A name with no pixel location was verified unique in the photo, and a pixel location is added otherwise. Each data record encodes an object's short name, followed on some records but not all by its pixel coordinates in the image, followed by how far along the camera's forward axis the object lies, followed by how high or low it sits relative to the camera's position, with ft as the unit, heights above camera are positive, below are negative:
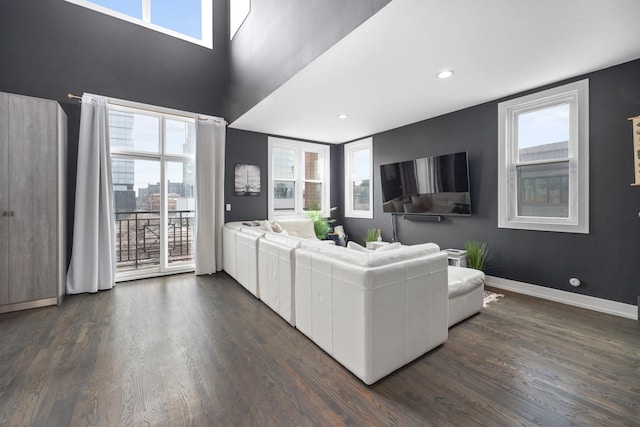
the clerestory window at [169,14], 12.77 +10.18
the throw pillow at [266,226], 14.12 -0.79
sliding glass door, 13.37 +1.09
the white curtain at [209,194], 14.43 +0.94
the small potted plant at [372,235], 17.17 -1.52
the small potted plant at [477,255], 11.96 -1.97
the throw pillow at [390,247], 6.64 -0.93
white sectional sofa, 5.63 -2.19
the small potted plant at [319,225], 18.21 -0.93
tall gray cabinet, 9.39 +0.35
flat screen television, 12.73 +1.33
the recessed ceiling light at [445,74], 9.11 +4.71
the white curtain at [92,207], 11.55 +0.20
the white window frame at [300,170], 17.40 +2.89
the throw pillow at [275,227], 14.38 -0.85
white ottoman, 8.36 -2.65
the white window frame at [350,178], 18.96 +2.44
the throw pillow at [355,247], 7.18 -0.99
